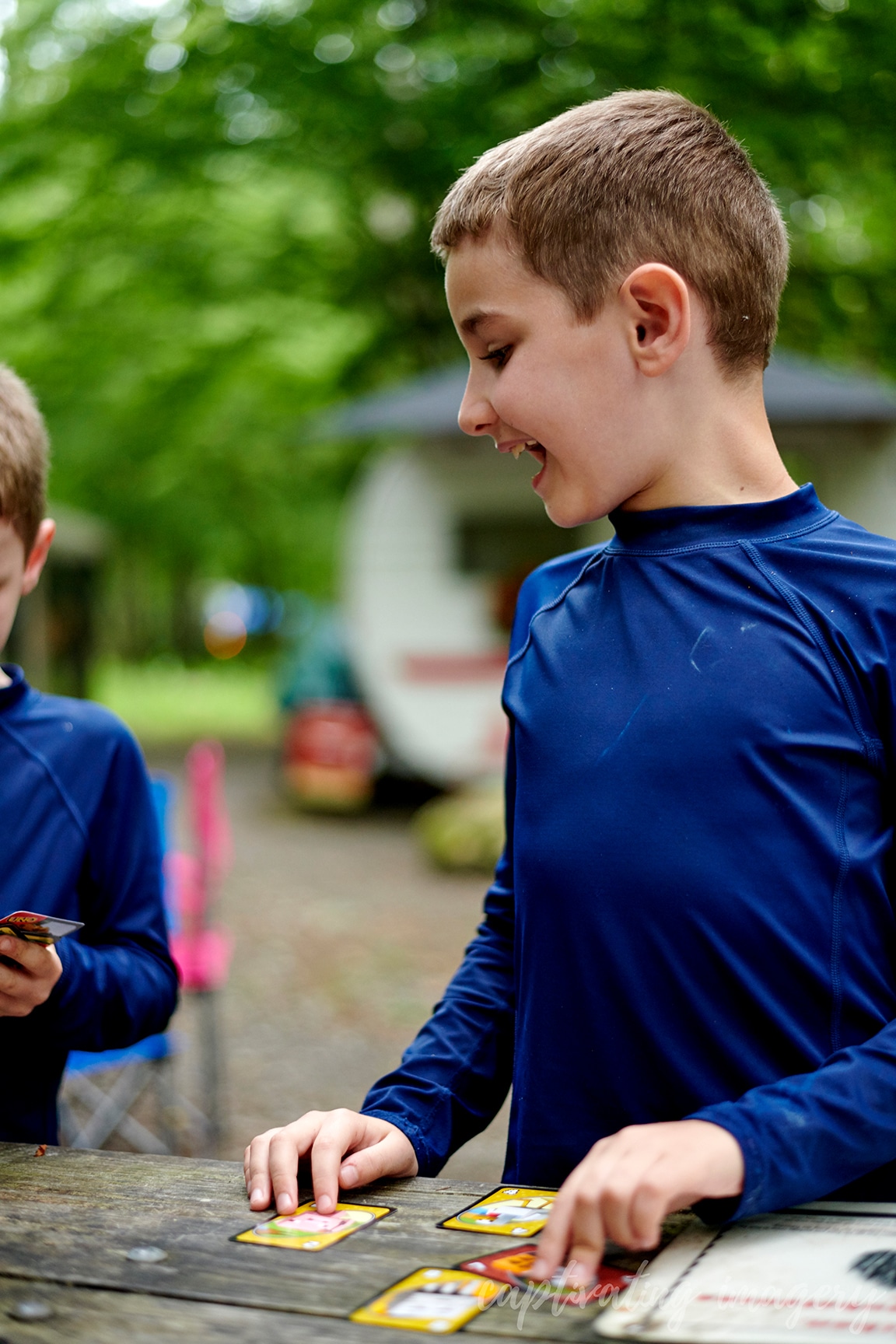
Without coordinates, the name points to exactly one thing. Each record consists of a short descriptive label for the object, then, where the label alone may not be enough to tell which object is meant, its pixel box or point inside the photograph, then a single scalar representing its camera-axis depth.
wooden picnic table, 1.29
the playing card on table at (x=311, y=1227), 1.37
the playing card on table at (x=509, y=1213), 1.38
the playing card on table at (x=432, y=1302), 1.29
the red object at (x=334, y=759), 12.73
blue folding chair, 3.06
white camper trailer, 11.93
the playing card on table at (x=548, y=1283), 1.31
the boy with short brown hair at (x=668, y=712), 1.43
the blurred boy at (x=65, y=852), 1.68
